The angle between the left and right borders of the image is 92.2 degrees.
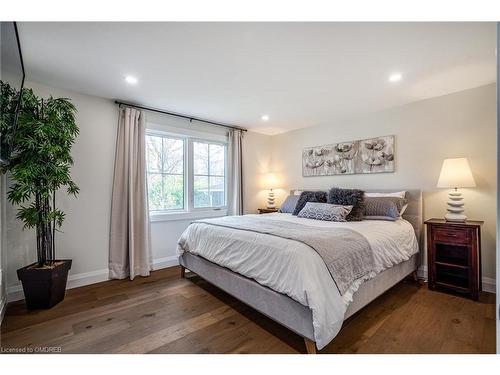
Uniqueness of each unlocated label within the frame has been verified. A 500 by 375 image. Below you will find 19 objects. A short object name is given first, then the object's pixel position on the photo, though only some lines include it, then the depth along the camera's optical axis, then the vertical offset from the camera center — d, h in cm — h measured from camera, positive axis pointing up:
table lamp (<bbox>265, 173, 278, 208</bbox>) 486 +5
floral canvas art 340 +40
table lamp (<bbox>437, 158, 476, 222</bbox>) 254 +0
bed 158 -71
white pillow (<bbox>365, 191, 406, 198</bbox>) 311 -16
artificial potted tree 218 +13
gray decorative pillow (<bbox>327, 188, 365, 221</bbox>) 299 -21
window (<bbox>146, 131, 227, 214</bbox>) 360 +20
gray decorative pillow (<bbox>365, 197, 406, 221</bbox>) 287 -31
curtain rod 319 +108
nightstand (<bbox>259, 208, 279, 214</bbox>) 451 -49
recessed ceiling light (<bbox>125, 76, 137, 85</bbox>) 245 +111
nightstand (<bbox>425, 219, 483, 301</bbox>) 242 -82
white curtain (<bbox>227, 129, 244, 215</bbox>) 432 +14
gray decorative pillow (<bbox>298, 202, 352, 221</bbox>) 292 -35
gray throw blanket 173 -50
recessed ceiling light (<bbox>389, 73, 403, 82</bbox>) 237 +106
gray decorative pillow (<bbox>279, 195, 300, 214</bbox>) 382 -33
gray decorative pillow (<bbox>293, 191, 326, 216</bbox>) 354 -22
